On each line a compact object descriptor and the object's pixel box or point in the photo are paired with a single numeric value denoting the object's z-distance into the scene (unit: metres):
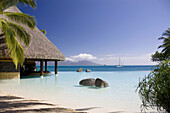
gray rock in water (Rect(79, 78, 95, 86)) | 7.88
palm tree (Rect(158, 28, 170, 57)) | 15.49
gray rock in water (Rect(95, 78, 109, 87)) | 7.39
